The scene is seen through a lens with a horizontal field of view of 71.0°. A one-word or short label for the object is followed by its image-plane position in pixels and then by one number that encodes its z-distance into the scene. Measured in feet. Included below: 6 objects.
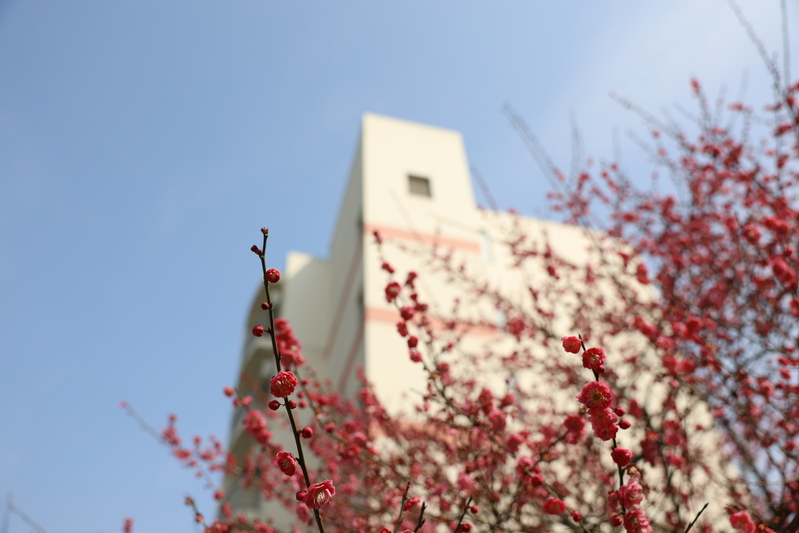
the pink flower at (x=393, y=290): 11.27
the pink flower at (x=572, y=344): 6.71
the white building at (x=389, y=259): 36.19
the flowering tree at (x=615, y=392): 8.00
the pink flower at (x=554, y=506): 7.76
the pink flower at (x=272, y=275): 5.77
